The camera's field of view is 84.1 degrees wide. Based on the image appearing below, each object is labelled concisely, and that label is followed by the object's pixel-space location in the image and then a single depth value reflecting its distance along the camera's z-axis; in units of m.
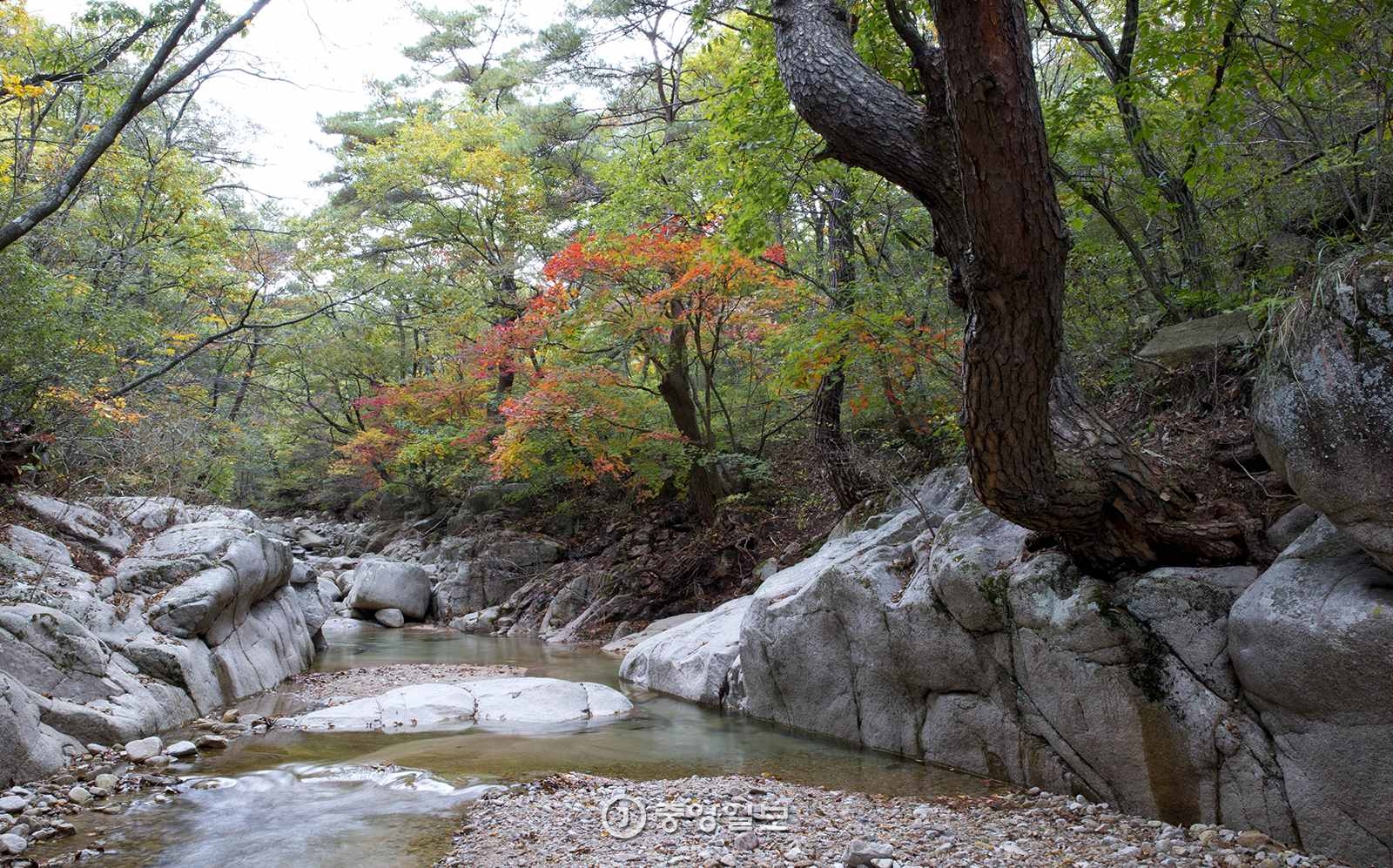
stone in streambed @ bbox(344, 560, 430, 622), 14.52
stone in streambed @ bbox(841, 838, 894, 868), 3.43
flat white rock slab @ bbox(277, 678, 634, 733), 6.66
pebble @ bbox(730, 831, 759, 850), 3.66
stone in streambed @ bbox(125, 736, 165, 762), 5.25
